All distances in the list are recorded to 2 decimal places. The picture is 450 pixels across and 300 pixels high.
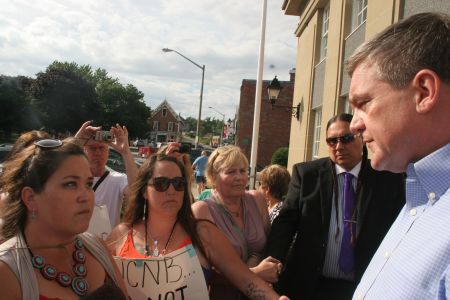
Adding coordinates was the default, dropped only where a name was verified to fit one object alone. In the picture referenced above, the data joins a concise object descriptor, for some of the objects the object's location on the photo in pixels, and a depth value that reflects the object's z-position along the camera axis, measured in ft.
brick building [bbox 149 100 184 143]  293.43
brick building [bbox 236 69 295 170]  78.28
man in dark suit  8.99
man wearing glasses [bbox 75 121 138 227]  11.64
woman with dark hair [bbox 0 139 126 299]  5.80
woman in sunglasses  8.09
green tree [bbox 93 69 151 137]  198.90
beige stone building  22.21
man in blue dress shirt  3.42
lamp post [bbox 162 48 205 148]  80.02
